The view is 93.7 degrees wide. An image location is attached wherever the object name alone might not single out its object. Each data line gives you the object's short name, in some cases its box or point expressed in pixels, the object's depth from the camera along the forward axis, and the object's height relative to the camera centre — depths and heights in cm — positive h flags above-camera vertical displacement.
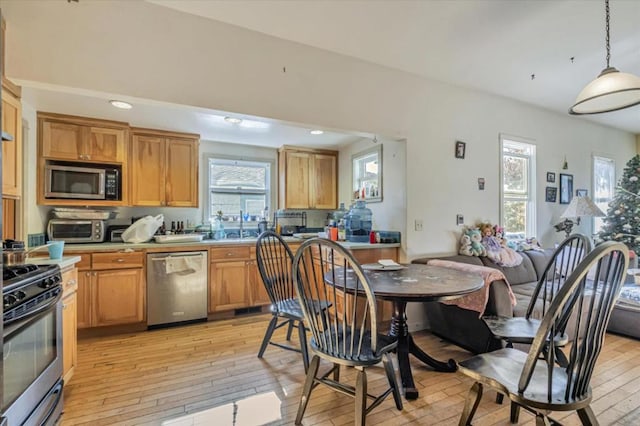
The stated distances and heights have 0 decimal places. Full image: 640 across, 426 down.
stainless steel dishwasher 317 -81
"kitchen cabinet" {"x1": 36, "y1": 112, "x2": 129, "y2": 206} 305 +55
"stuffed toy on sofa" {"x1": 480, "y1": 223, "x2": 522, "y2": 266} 337 -41
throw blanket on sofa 229 -62
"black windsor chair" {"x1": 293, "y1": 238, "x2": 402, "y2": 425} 149 -72
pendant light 202 +88
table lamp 397 +4
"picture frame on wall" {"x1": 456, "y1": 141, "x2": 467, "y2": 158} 345 +75
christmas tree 441 +3
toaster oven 308 -19
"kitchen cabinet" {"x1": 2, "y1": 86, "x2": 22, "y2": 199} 188 +42
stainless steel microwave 308 +33
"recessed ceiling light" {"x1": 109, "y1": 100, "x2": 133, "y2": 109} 268 +99
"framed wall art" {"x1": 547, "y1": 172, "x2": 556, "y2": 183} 422 +52
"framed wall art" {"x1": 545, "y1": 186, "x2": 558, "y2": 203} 420 +28
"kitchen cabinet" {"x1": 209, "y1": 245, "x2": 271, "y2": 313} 348 -80
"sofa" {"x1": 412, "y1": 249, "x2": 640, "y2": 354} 231 -86
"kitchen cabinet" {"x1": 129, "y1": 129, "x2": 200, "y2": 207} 353 +55
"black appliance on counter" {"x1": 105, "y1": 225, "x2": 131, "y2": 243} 344 -24
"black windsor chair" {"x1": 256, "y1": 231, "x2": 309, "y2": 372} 223 -74
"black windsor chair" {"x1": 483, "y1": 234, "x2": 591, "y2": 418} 173 -71
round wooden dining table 174 -46
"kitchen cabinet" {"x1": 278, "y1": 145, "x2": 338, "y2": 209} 440 +53
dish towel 322 -56
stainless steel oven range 125 -63
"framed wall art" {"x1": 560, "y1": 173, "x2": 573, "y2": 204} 435 +38
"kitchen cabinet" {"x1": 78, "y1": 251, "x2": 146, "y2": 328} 291 -77
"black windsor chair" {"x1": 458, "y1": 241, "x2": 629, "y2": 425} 111 -59
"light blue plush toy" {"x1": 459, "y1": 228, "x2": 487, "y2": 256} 333 -34
